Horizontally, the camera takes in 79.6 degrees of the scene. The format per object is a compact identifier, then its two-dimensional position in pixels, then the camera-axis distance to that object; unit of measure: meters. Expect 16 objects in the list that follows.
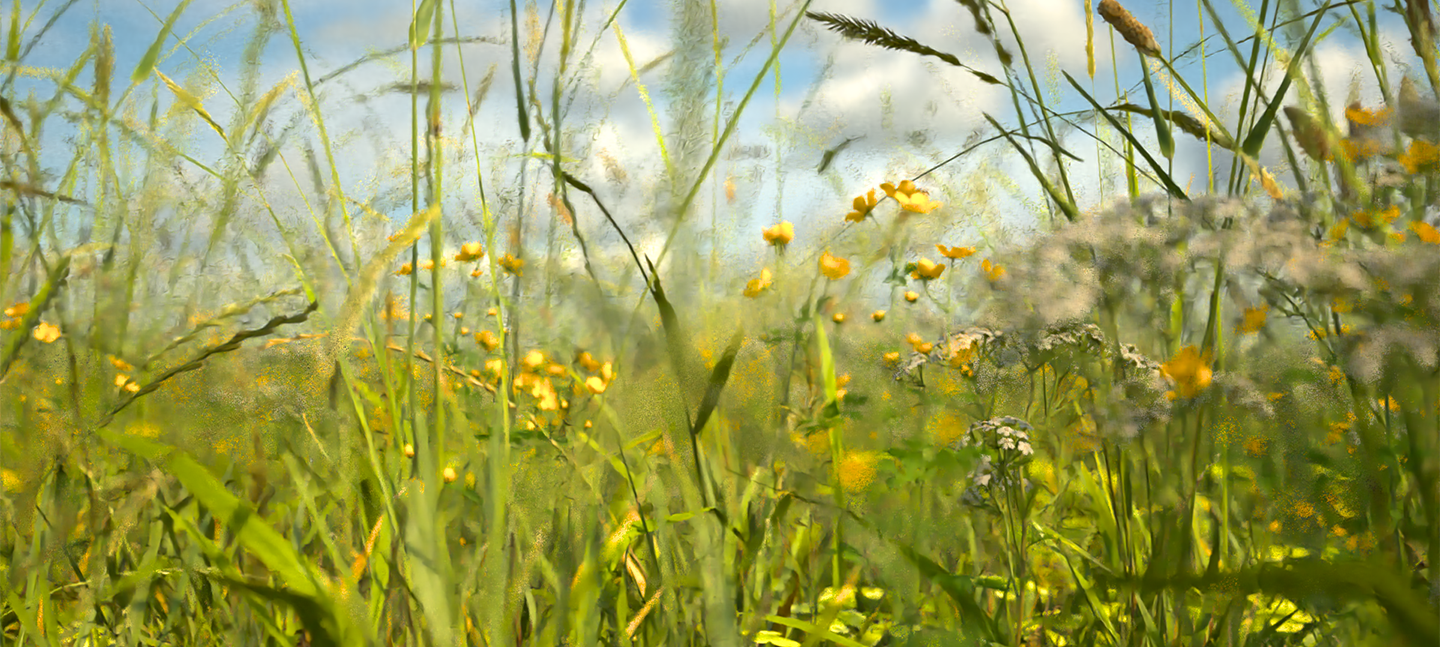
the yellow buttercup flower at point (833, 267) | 1.12
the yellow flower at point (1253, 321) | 0.87
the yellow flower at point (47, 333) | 1.10
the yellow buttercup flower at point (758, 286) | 1.11
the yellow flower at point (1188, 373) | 0.78
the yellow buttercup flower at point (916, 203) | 1.08
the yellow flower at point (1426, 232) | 0.72
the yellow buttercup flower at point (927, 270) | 1.94
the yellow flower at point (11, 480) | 1.12
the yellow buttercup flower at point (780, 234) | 1.27
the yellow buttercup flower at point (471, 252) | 1.42
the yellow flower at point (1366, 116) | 0.83
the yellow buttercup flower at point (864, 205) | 1.20
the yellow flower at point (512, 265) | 0.89
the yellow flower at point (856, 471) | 1.16
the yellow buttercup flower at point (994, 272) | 1.10
